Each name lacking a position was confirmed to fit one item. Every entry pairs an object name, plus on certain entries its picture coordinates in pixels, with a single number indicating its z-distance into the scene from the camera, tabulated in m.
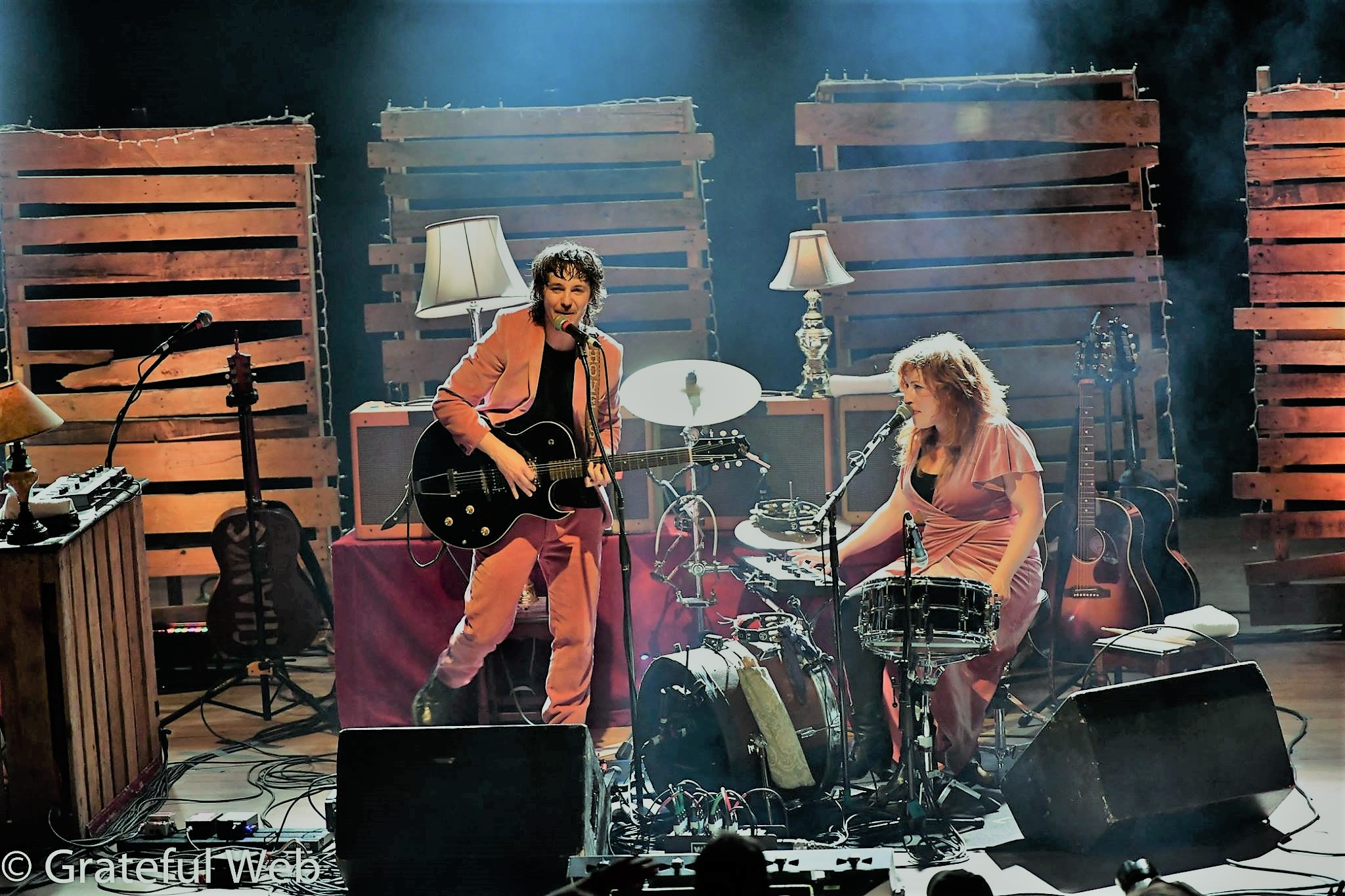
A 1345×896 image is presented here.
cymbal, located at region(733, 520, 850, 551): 11.64
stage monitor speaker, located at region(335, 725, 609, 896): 8.73
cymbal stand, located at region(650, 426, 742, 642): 12.19
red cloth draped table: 12.98
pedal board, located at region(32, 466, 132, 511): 11.13
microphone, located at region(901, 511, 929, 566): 9.66
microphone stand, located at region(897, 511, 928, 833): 9.70
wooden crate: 10.40
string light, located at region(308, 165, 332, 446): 16.28
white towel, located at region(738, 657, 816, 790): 10.53
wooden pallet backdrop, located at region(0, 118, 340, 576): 15.69
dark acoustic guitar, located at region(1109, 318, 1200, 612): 12.98
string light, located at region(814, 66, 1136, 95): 15.61
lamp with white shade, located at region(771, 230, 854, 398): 13.59
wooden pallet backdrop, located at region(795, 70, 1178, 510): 15.48
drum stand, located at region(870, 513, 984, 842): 10.20
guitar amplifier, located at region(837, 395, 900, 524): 13.25
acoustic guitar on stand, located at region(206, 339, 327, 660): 13.56
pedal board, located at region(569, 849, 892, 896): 7.45
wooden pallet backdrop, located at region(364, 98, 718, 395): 15.51
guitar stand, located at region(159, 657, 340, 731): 13.37
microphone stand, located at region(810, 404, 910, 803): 9.89
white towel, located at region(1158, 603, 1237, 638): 11.86
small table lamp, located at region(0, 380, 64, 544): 10.61
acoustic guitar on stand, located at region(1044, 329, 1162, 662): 12.73
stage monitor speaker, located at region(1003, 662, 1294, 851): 9.40
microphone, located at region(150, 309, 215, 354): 12.77
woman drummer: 11.05
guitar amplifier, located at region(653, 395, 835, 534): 13.26
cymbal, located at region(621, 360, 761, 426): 11.79
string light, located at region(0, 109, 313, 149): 15.63
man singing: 11.29
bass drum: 10.52
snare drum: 9.78
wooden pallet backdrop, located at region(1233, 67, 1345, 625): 15.02
